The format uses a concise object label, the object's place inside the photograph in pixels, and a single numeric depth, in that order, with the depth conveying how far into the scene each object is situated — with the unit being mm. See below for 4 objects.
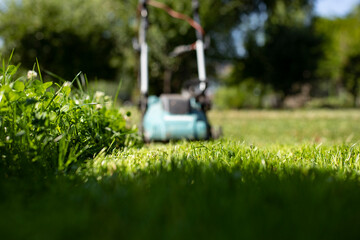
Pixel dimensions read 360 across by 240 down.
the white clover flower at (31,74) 2320
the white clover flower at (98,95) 2943
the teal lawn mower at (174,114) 3834
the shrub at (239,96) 20516
